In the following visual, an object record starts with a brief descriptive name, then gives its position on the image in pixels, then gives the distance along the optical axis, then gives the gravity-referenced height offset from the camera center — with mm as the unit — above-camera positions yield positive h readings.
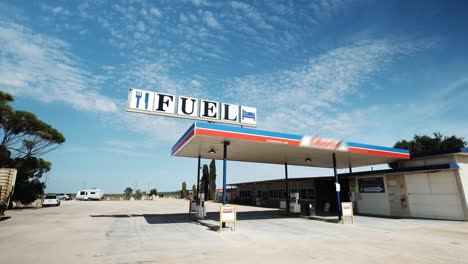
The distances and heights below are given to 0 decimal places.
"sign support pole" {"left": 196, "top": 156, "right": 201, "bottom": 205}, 16125 +871
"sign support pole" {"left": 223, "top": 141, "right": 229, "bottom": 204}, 12148 +1105
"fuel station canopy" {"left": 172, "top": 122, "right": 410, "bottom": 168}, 12250 +2665
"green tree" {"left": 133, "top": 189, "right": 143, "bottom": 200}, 60438 -887
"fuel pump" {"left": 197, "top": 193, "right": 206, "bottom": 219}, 15224 -1067
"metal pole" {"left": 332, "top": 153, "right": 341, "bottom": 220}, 15886 +1958
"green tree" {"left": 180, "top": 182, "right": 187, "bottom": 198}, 62475 +310
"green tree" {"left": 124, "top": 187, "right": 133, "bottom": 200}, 64750 -169
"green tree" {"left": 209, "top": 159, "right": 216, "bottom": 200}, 53281 +2564
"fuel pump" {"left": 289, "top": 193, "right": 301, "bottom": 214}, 19094 -1199
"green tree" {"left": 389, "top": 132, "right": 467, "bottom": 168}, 37350 +7851
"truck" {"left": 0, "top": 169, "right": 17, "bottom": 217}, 16266 +305
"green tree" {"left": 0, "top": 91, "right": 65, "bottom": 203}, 25391 +5205
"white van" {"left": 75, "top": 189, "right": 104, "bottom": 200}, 51469 -1012
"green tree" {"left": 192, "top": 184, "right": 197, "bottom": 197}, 57938 +185
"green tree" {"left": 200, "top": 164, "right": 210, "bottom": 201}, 52312 +2719
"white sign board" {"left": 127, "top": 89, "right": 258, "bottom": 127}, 13992 +5018
